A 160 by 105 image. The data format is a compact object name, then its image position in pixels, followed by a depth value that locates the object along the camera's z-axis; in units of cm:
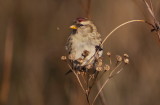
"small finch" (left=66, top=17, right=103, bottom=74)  687
